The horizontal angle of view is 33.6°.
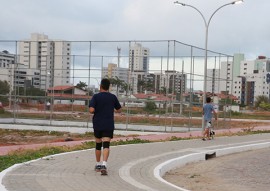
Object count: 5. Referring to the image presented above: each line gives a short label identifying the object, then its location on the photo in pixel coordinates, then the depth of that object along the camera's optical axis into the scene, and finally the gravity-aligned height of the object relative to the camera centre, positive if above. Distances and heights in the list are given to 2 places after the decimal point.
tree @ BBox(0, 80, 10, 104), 34.94 +0.38
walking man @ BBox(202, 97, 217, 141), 16.98 -0.57
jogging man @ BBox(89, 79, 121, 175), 8.32 -0.34
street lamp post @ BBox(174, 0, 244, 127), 24.94 +3.16
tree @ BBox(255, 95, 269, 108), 117.09 +0.07
